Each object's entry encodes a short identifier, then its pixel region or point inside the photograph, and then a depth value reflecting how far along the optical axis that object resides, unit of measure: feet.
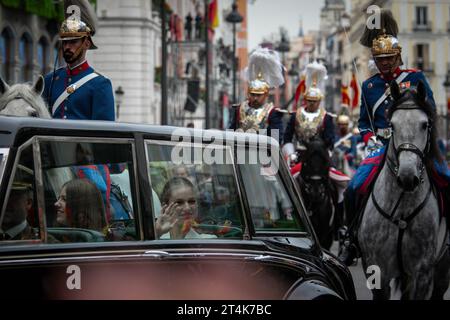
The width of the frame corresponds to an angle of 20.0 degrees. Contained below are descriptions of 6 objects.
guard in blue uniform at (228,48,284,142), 53.21
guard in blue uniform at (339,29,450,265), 35.22
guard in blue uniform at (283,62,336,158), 59.00
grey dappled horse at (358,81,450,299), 31.91
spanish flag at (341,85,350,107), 126.29
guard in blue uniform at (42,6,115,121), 31.65
